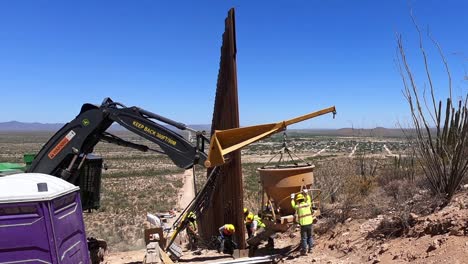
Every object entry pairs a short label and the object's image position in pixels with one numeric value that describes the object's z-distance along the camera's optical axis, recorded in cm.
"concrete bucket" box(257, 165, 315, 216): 998
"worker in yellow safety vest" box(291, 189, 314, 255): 958
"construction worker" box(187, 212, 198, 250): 1249
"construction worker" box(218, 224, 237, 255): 1041
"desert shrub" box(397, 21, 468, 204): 928
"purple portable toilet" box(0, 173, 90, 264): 539
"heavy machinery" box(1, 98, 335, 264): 915
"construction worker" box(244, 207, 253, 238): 1156
